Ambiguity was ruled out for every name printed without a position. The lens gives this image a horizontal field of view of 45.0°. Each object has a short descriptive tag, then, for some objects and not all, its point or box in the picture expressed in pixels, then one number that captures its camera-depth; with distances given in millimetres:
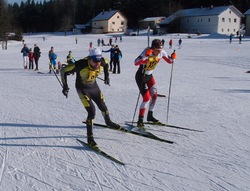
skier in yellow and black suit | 4875
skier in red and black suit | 5762
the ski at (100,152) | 4628
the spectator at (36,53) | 18109
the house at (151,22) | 67875
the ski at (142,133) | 5510
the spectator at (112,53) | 15859
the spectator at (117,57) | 15477
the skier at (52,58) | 16109
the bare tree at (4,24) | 39781
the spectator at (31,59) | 18109
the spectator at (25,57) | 18192
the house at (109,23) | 75188
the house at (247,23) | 54031
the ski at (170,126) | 6238
